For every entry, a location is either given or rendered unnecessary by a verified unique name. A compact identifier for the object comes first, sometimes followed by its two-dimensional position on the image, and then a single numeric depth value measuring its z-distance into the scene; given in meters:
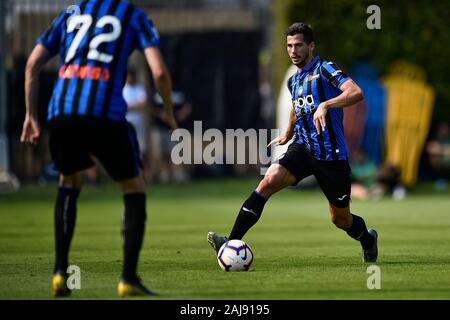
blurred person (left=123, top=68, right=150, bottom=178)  23.28
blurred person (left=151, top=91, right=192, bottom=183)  25.75
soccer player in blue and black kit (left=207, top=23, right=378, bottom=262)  9.26
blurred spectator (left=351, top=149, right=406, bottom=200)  22.92
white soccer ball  8.84
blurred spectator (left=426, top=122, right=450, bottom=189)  25.09
